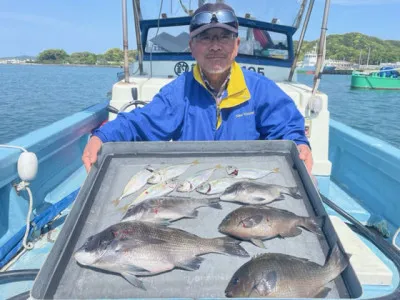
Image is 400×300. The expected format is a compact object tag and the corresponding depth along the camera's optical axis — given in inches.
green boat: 1499.8
